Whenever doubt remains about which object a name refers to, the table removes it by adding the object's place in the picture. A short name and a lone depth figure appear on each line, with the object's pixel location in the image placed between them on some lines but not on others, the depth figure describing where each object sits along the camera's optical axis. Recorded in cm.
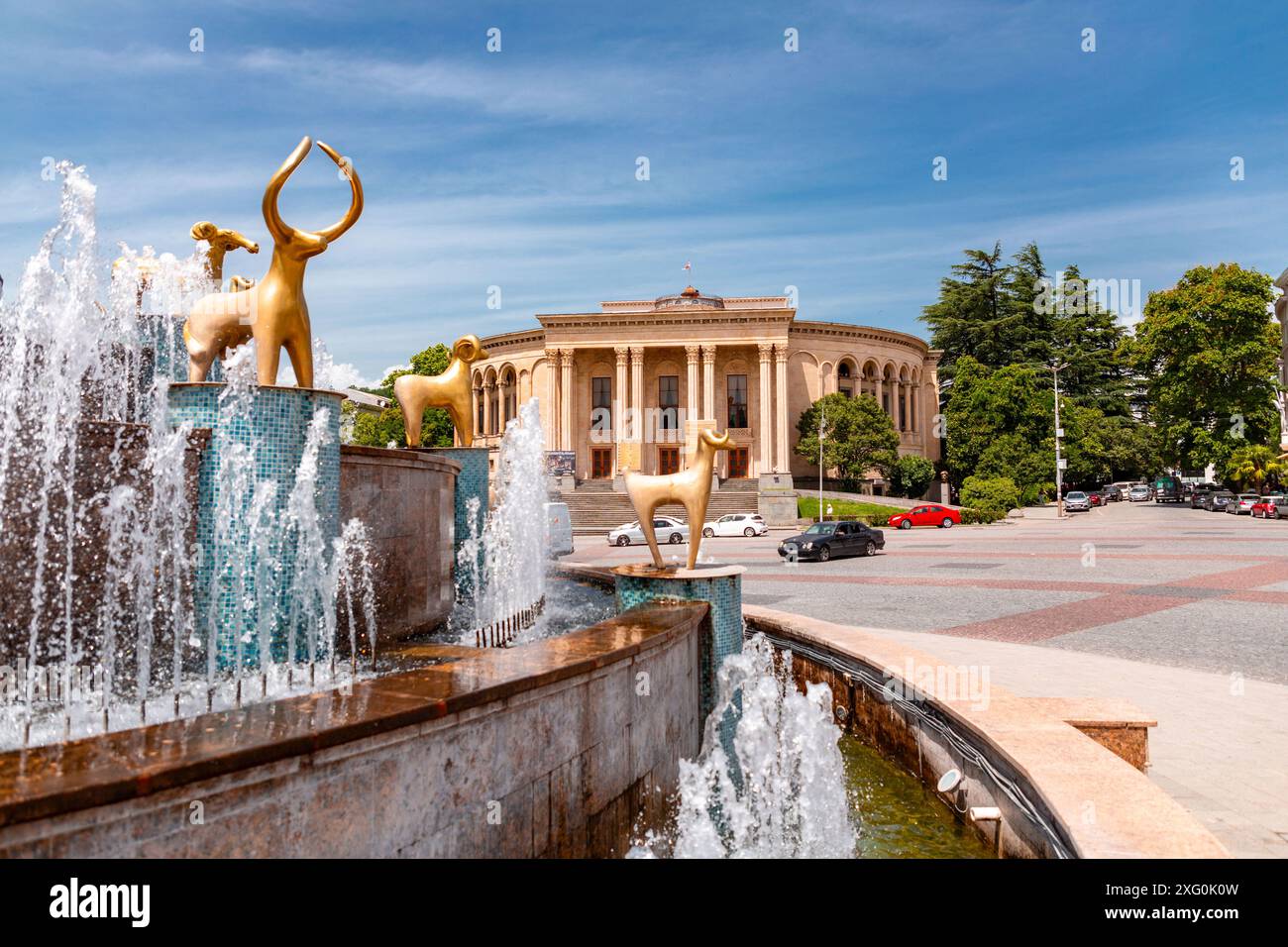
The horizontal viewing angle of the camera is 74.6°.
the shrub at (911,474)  5712
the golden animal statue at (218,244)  805
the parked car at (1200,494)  5663
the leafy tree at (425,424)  5894
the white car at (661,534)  3309
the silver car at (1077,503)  5072
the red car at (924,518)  4241
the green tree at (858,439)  5188
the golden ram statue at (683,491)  753
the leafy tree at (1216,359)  5169
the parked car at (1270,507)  4191
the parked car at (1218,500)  5034
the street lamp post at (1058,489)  4769
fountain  297
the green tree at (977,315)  6888
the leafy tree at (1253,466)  4941
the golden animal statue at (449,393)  1120
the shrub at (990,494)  4447
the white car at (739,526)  3850
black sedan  2514
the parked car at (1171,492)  6631
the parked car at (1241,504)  4572
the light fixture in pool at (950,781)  529
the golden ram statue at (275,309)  668
